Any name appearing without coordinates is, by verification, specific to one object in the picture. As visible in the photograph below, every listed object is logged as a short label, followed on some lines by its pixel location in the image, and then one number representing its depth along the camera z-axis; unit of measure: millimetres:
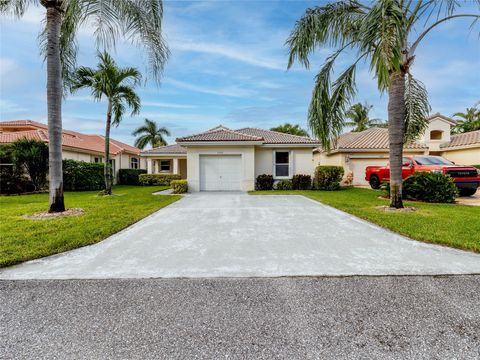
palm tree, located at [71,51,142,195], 12641
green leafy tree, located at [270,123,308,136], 34656
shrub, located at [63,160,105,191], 17844
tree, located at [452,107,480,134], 30453
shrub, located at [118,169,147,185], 26250
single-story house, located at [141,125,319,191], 15625
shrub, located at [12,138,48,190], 15211
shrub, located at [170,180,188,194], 15391
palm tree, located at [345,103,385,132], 34422
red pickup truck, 11867
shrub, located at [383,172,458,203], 10625
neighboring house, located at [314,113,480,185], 18950
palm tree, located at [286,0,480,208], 8078
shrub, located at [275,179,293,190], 16766
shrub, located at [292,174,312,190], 16734
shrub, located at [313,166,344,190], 16297
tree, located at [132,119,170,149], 37688
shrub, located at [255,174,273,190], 16531
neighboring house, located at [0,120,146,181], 19594
